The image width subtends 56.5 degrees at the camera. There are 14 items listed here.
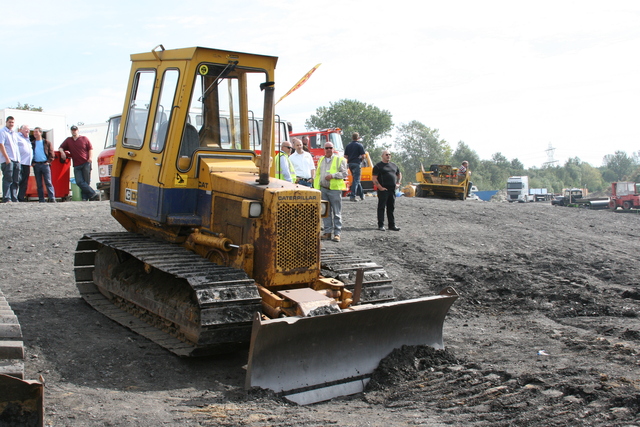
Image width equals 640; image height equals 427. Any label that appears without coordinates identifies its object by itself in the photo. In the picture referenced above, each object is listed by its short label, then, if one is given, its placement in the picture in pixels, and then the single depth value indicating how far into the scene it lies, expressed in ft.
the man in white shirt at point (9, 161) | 42.83
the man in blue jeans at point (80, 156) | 49.01
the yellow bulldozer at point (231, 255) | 17.24
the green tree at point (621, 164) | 359.66
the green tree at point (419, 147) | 329.93
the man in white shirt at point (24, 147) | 44.12
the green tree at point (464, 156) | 316.40
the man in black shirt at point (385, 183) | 41.93
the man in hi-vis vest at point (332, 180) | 36.55
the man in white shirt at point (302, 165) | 39.24
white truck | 172.96
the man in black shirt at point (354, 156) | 58.18
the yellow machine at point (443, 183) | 81.05
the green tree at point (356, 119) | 271.90
